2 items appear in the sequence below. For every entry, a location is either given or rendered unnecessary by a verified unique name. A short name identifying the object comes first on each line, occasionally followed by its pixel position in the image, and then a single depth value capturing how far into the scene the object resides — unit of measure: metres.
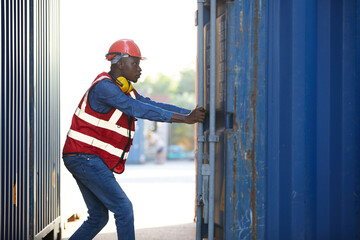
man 8.43
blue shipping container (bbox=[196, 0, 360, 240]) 7.84
